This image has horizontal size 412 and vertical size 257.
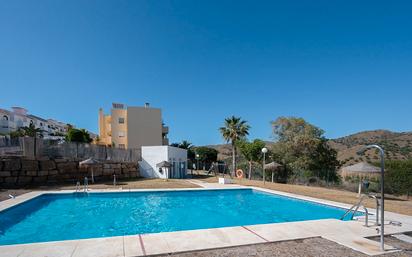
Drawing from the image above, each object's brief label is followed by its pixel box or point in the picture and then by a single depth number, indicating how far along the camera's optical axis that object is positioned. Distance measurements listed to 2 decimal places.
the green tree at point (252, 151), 27.55
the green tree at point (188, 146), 44.67
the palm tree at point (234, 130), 29.95
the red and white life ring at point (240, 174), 23.77
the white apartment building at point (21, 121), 56.28
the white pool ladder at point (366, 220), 6.44
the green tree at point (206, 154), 44.05
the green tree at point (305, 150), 27.23
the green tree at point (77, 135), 37.84
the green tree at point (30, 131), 47.47
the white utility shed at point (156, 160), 23.17
